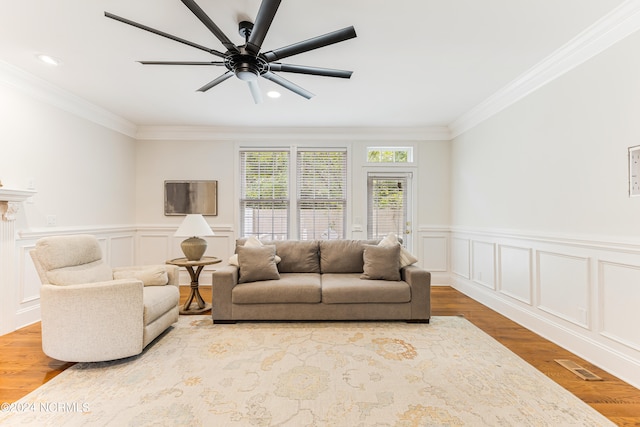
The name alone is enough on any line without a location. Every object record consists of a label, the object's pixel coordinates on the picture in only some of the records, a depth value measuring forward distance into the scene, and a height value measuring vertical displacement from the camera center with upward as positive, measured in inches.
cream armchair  93.1 -29.1
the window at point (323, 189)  206.5 +18.7
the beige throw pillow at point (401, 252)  142.5 -16.3
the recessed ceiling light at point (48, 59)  111.9 +57.8
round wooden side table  145.7 -35.0
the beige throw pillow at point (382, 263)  138.4 -20.8
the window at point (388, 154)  206.8 +42.3
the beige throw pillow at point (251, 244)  143.1 -13.3
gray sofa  130.0 -33.5
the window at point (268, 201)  206.7 +10.6
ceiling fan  70.4 +45.1
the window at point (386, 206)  207.0 +7.5
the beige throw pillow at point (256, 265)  136.0 -21.2
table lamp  145.4 -8.1
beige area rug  71.6 -46.0
